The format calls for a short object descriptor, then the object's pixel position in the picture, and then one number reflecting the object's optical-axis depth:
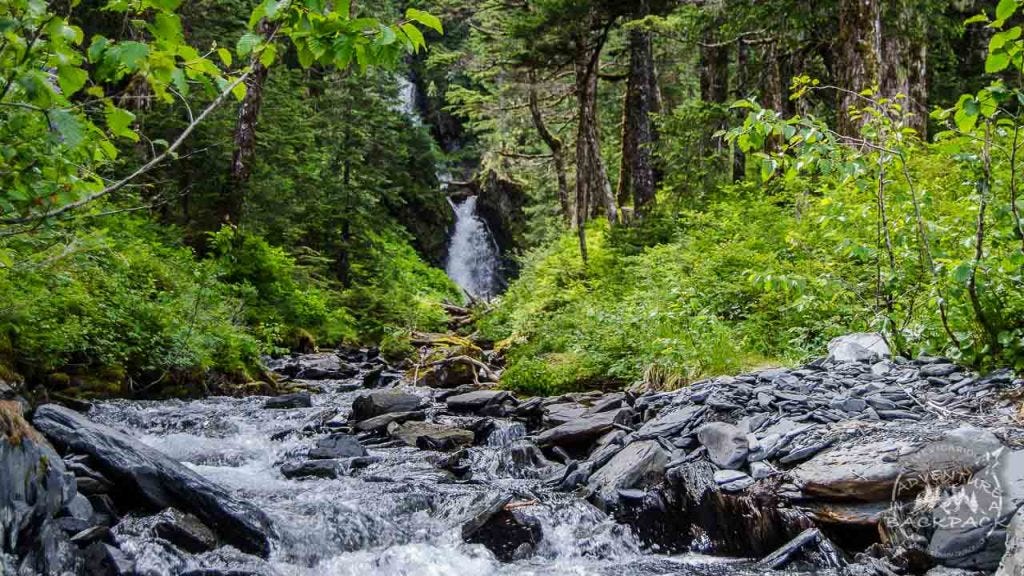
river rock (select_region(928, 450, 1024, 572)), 3.71
